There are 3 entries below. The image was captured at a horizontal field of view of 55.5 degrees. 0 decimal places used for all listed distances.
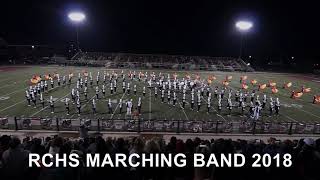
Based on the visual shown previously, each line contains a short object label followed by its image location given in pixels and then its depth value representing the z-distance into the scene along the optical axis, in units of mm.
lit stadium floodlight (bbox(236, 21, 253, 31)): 50747
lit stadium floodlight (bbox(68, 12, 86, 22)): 48609
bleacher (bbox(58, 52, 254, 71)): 50625
